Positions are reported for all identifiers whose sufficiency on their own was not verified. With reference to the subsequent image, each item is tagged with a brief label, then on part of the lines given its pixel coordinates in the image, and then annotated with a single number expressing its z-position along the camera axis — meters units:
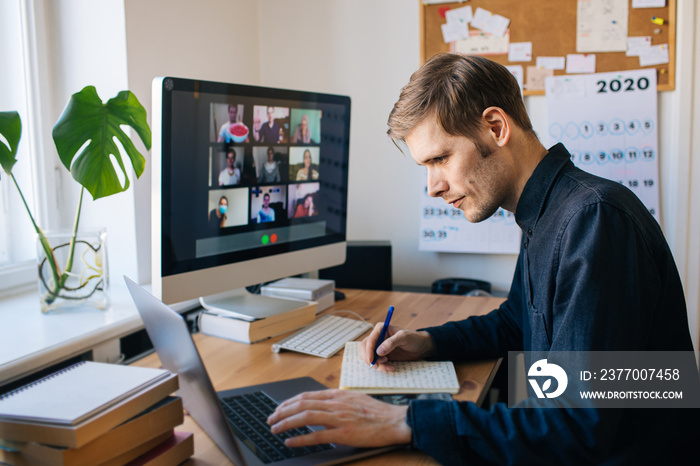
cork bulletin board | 1.91
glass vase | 1.39
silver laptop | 0.77
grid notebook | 1.03
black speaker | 1.98
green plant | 1.22
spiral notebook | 0.72
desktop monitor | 1.21
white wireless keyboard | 1.28
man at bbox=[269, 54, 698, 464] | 0.81
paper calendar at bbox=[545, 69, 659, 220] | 1.94
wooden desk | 0.88
